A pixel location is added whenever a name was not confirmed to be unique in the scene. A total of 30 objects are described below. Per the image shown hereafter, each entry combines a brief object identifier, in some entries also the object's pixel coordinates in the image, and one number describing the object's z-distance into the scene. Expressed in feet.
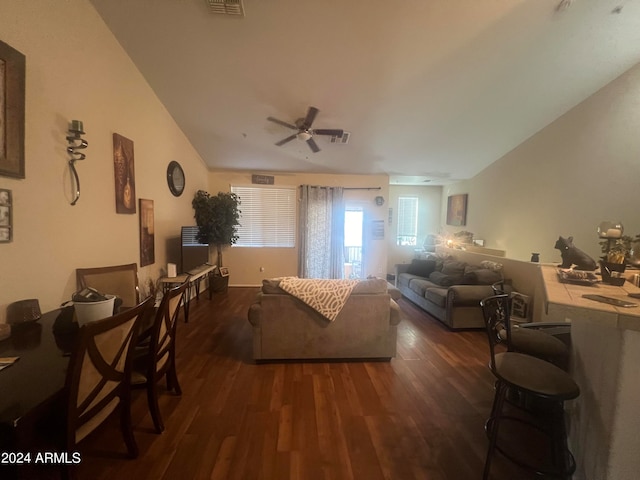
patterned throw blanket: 8.61
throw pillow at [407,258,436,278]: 17.31
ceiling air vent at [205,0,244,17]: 7.73
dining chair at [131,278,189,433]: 5.71
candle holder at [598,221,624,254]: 5.97
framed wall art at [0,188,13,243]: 5.71
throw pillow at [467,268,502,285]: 13.02
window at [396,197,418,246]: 24.32
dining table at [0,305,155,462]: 2.95
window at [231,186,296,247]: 19.90
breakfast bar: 3.64
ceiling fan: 11.80
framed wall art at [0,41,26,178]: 5.58
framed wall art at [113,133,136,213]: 9.46
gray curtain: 19.85
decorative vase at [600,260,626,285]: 5.40
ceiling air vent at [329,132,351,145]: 14.04
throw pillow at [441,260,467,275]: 14.39
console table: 11.88
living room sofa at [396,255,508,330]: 12.19
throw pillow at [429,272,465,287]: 13.53
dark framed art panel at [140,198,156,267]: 11.06
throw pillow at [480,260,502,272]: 13.50
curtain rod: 20.38
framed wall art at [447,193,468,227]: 21.04
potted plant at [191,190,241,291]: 16.25
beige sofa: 8.76
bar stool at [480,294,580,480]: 4.31
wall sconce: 7.12
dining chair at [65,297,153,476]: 3.63
